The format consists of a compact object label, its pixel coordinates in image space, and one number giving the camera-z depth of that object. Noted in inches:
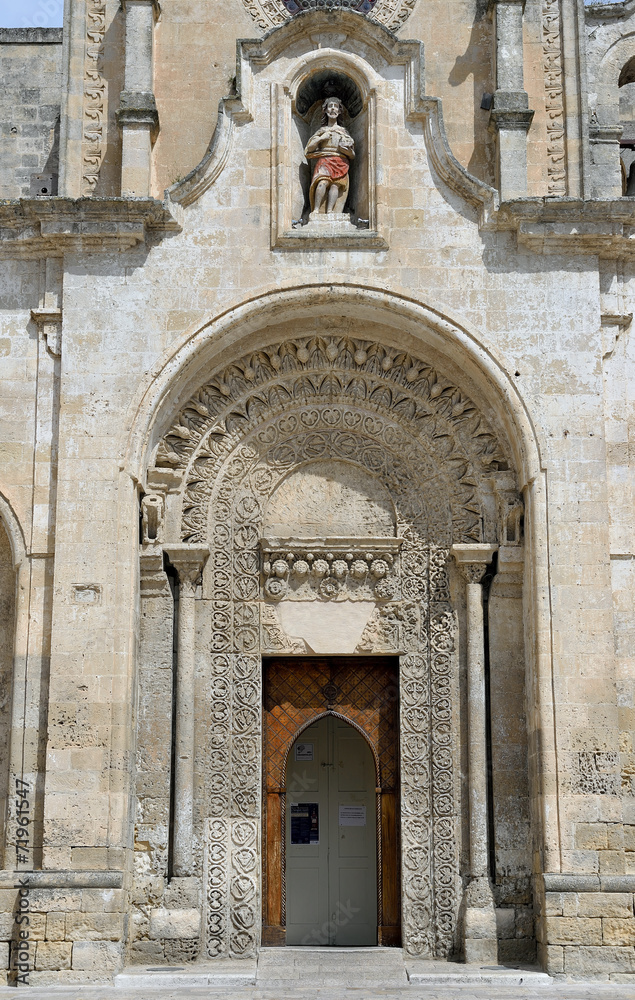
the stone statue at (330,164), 466.3
